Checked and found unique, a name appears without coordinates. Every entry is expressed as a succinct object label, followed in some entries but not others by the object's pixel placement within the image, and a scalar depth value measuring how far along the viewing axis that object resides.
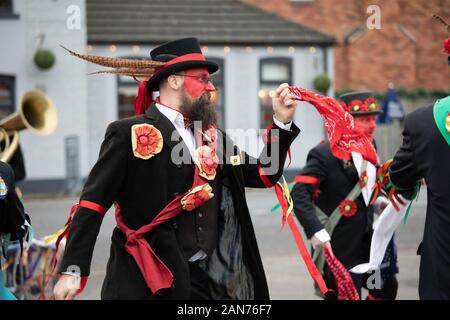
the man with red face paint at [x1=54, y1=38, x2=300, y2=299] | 4.24
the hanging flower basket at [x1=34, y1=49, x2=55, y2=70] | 19.23
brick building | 23.36
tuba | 8.89
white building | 19.66
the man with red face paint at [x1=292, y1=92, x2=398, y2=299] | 6.38
